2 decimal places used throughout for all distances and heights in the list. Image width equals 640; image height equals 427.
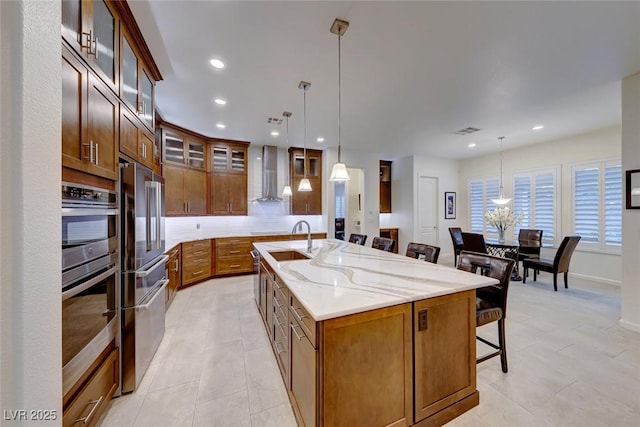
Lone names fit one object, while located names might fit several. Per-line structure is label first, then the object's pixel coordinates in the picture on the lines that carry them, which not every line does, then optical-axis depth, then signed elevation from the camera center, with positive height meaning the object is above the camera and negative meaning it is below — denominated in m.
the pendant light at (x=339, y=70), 1.98 +1.49
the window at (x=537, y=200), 5.27 +0.25
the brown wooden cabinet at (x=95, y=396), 1.31 -1.10
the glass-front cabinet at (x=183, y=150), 4.46 +1.16
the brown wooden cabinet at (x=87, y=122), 1.24 +0.52
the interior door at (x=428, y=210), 6.80 +0.04
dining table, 4.65 -0.68
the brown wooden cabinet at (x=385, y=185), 7.42 +0.79
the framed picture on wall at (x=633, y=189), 2.71 +0.26
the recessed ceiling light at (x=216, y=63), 2.51 +1.51
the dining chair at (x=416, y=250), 2.67 -0.43
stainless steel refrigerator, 1.86 -0.46
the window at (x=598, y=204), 4.39 +0.15
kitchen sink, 3.03 -0.54
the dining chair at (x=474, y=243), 4.64 -0.59
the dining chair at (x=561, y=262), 4.06 -0.85
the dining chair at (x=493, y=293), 1.97 -0.70
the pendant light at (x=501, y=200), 5.01 +0.23
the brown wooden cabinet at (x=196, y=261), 4.35 -0.92
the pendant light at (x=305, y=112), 2.98 +1.51
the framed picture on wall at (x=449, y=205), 7.05 +0.19
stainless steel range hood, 5.67 +0.87
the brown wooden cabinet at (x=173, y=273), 3.55 -0.96
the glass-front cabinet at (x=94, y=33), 1.28 +1.04
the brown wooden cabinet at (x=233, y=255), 4.99 -0.90
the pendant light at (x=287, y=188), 3.82 +0.38
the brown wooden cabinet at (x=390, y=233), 7.04 -0.61
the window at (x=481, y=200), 6.41 +0.32
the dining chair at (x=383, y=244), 3.22 -0.44
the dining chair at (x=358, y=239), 3.76 -0.43
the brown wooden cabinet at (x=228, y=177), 5.21 +0.72
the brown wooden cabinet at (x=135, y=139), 1.90 +0.62
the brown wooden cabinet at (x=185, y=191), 4.43 +0.38
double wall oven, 1.26 -0.39
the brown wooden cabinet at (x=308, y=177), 5.81 +0.77
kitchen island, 1.27 -0.77
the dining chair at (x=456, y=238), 5.60 -0.61
